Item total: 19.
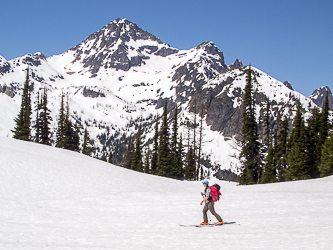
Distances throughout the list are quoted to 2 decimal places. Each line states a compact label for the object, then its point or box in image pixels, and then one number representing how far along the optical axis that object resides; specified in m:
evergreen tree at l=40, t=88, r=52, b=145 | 56.72
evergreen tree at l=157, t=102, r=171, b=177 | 54.27
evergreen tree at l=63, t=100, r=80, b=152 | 57.12
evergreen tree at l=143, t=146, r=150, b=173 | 65.36
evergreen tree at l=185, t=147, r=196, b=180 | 58.87
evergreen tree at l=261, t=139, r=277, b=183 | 47.09
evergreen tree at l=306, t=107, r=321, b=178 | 46.97
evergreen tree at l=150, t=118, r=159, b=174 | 59.97
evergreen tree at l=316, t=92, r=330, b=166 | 46.16
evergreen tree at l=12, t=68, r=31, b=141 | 53.81
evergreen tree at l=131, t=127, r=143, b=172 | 62.24
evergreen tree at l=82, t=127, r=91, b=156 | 70.89
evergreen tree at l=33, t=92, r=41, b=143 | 55.94
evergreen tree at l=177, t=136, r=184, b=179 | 57.42
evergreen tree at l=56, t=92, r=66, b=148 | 58.34
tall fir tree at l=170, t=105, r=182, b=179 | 55.62
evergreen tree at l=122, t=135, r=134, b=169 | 71.01
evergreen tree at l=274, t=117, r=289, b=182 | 48.69
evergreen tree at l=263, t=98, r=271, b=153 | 48.40
